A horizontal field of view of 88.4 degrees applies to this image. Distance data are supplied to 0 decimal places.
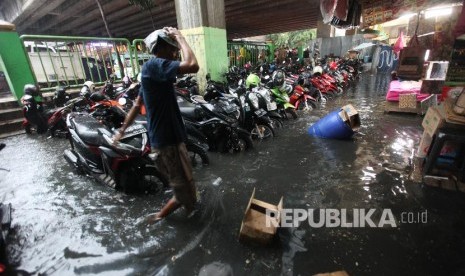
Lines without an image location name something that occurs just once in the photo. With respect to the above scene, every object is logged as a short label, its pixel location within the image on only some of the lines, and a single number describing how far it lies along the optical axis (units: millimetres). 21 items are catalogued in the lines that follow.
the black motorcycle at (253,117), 5078
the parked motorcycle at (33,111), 6031
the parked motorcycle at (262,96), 5418
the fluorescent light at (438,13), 5030
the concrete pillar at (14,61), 6191
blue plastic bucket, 4971
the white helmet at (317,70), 9625
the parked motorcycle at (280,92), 6305
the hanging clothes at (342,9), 5007
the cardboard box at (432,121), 3352
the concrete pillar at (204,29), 7469
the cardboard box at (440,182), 3256
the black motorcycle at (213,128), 4422
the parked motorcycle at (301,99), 7434
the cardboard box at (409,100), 6688
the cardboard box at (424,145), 3822
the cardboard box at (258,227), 2297
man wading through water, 2133
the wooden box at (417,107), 6405
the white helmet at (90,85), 6094
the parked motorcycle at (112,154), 3066
